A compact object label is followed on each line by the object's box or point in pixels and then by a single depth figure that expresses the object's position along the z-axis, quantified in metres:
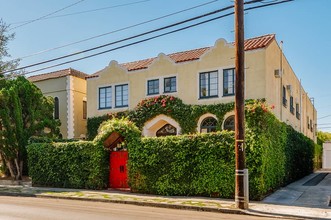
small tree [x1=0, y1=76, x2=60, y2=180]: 21.67
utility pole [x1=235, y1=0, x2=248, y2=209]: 12.12
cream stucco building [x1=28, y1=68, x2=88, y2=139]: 27.98
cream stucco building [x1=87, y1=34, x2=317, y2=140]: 19.97
